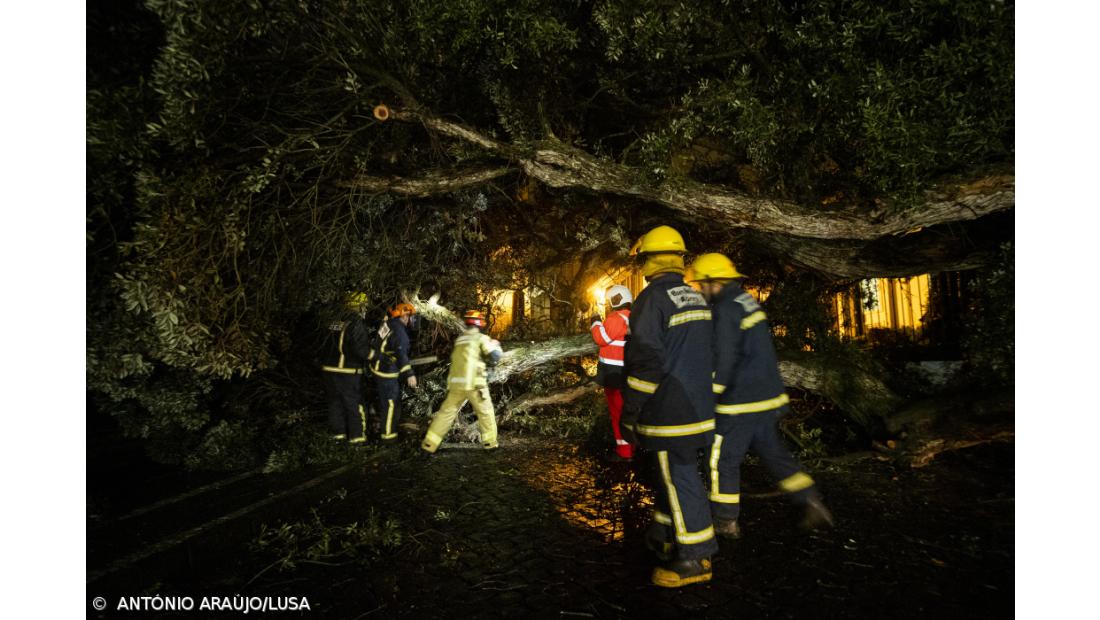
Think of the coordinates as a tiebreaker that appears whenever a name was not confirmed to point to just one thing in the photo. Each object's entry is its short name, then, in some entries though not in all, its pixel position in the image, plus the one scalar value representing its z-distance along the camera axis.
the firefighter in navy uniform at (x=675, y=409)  3.11
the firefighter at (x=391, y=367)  7.29
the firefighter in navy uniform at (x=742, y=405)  3.74
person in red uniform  5.87
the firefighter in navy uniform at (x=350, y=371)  7.02
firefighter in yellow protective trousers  6.68
